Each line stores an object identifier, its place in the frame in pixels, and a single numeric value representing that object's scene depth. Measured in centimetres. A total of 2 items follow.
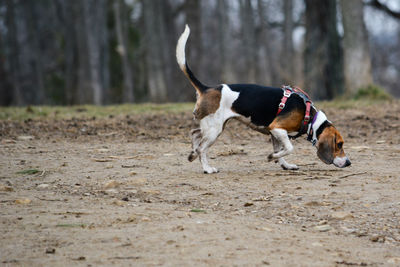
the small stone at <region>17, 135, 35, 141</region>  1996
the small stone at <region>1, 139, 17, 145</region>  1903
